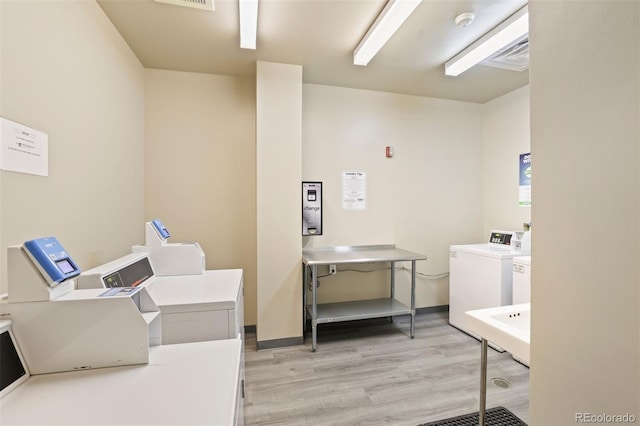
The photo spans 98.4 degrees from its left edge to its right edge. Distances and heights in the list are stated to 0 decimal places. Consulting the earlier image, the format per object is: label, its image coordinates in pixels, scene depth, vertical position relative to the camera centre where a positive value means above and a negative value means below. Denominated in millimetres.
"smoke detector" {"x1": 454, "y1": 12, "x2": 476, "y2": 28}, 1856 +1312
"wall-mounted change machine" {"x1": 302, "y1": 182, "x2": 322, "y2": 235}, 2920 +17
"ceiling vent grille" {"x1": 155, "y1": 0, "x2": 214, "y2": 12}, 1702 +1286
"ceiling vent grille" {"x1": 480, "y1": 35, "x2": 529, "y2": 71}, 2090 +1266
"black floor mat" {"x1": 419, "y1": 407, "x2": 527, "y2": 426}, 1677 -1299
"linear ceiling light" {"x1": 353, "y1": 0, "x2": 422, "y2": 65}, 1705 +1269
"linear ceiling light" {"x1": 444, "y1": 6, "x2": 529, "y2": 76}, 1848 +1272
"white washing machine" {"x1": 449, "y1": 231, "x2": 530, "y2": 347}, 2592 -635
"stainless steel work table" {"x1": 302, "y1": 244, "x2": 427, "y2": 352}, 2576 -850
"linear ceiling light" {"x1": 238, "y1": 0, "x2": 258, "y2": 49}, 1723 +1278
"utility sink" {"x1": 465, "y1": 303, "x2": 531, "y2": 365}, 1024 -493
